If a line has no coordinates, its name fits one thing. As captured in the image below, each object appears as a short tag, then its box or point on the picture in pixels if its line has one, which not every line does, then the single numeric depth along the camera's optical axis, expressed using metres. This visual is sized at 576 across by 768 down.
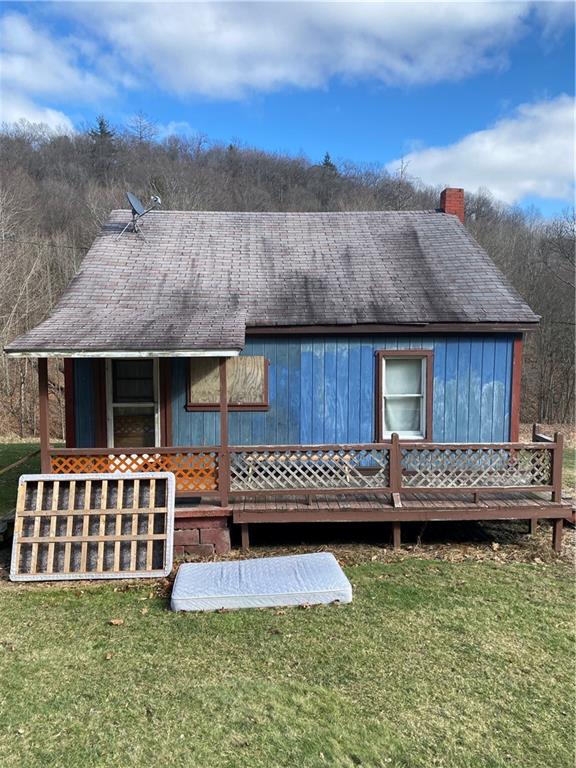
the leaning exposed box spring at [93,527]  6.89
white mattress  5.89
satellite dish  11.22
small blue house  7.77
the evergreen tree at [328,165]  46.91
